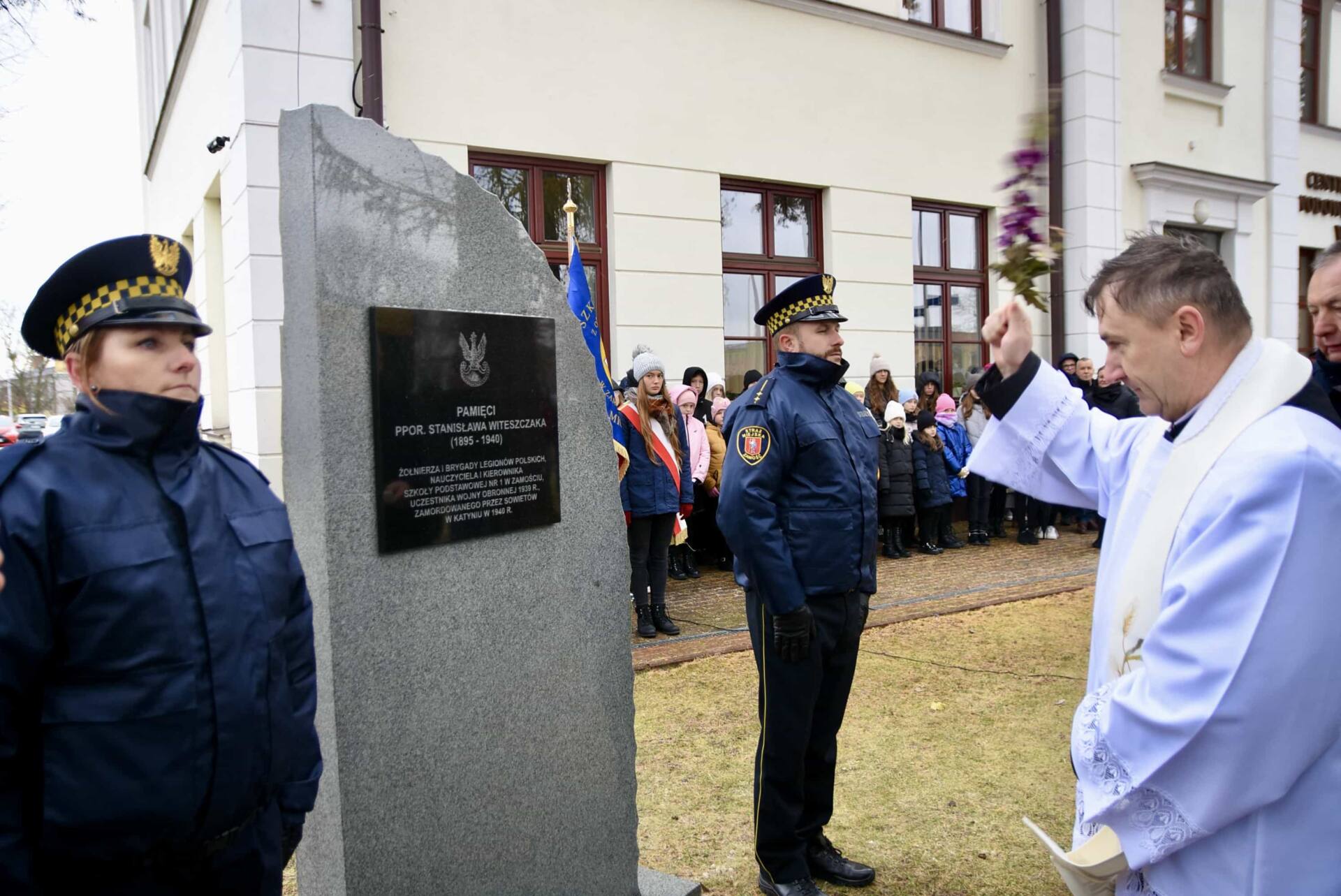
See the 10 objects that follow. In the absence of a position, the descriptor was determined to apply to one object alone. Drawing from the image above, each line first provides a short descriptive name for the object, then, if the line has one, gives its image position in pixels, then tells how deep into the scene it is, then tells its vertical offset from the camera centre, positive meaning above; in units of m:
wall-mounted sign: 14.81 +3.11
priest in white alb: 1.55 -0.37
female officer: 1.70 -0.38
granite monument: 2.46 -0.52
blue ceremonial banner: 5.48 +0.61
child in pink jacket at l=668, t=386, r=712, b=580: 8.05 -0.37
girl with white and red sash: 6.62 -0.55
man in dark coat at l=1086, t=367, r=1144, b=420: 9.46 +0.03
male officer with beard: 3.20 -0.51
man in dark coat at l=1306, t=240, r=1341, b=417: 2.40 +0.22
